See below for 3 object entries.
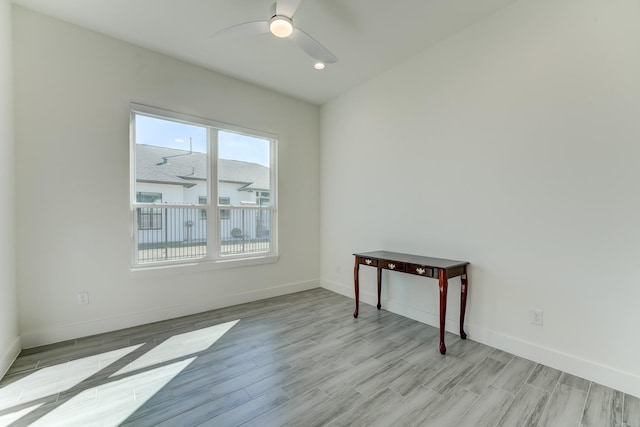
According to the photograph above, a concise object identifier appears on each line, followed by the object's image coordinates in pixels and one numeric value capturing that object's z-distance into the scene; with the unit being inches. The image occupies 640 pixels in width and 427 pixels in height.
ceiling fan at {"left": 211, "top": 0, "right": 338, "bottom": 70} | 83.1
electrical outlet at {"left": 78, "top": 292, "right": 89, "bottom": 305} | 106.0
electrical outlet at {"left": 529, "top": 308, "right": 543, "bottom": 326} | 89.5
